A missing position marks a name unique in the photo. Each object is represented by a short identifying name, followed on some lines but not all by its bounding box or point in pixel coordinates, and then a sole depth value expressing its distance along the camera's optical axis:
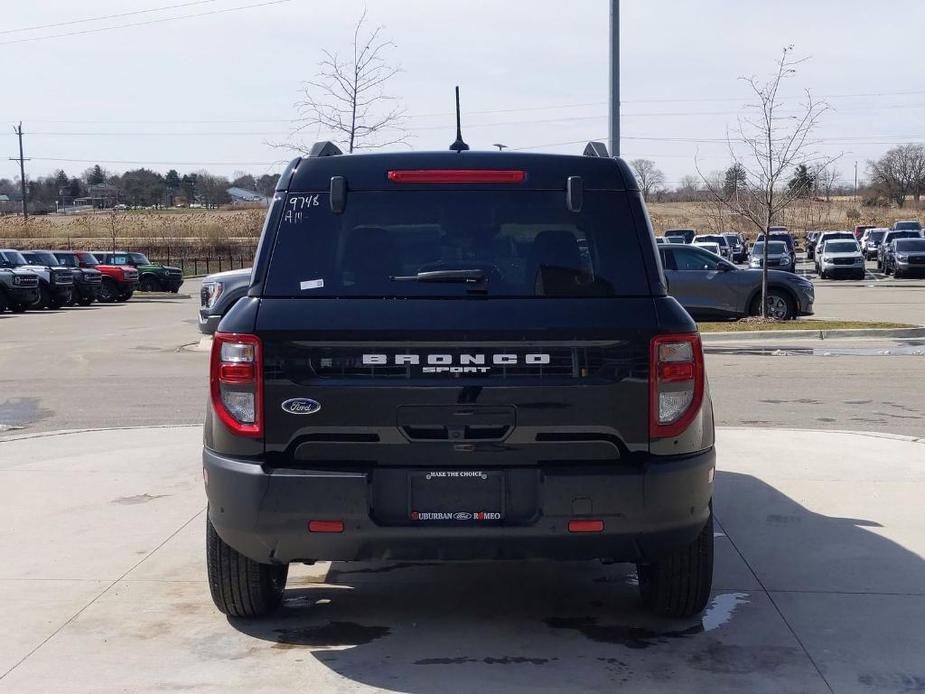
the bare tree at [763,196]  22.58
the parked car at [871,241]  60.72
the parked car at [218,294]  17.47
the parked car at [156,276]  45.19
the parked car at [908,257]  44.03
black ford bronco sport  4.46
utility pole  91.44
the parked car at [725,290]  21.75
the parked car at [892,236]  50.62
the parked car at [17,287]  31.50
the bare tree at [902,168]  126.00
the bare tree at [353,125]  24.89
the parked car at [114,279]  39.41
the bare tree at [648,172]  105.19
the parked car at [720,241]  51.78
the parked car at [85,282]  36.28
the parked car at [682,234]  54.28
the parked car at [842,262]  44.47
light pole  19.42
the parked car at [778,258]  41.69
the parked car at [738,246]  59.08
